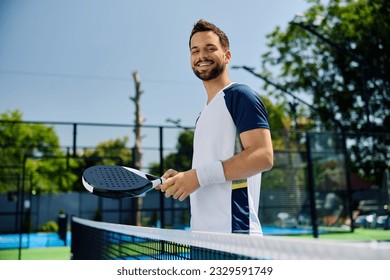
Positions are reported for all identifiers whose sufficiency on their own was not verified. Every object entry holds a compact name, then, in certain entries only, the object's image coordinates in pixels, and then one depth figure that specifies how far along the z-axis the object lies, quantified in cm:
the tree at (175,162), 1148
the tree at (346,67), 1653
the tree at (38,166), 1405
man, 136
